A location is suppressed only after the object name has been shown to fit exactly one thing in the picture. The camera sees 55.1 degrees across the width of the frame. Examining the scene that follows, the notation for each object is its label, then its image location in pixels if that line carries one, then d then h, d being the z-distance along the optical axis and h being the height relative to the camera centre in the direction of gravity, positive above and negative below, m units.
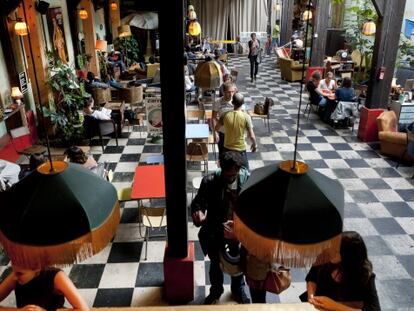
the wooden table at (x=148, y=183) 4.70 -1.85
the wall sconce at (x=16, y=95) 6.82 -1.10
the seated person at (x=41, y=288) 2.50 -1.60
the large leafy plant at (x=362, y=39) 11.89 -0.48
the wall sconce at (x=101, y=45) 11.52 -0.50
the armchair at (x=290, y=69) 13.00 -1.38
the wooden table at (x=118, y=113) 8.18 -1.70
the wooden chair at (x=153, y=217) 4.55 -2.12
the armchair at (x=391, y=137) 7.02 -1.92
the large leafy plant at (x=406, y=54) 11.16 -0.81
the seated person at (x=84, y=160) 4.77 -1.57
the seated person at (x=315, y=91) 9.23 -1.49
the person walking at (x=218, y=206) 3.31 -1.50
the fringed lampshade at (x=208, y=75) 5.14 -0.61
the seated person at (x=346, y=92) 8.42 -1.37
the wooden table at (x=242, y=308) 2.94 -2.00
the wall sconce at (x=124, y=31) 13.27 -0.14
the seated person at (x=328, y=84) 9.20 -1.31
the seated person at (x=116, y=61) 12.41 -1.03
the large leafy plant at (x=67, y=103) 7.84 -1.45
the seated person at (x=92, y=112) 7.37 -1.52
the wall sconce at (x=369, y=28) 10.11 -0.09
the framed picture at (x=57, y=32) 8.81 -0.10
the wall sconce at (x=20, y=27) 6.50 +0.01
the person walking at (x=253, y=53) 12.55 -0.84
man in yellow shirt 5.00 -1.22
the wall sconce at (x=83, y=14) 10.54 +0.34
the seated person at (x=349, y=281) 2.54 -1.62
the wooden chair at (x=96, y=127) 7.37 -1.78
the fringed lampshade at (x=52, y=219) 1.66 -0.77
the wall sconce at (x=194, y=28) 8.92 -0.05
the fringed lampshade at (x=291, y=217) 1.67 -0.78
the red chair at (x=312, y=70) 11.91 -1.29
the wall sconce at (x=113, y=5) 13.92 +0.73
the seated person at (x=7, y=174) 4.84 -1.74
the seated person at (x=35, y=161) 4.68 -1.50
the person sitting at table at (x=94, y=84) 9.36 -1.30
